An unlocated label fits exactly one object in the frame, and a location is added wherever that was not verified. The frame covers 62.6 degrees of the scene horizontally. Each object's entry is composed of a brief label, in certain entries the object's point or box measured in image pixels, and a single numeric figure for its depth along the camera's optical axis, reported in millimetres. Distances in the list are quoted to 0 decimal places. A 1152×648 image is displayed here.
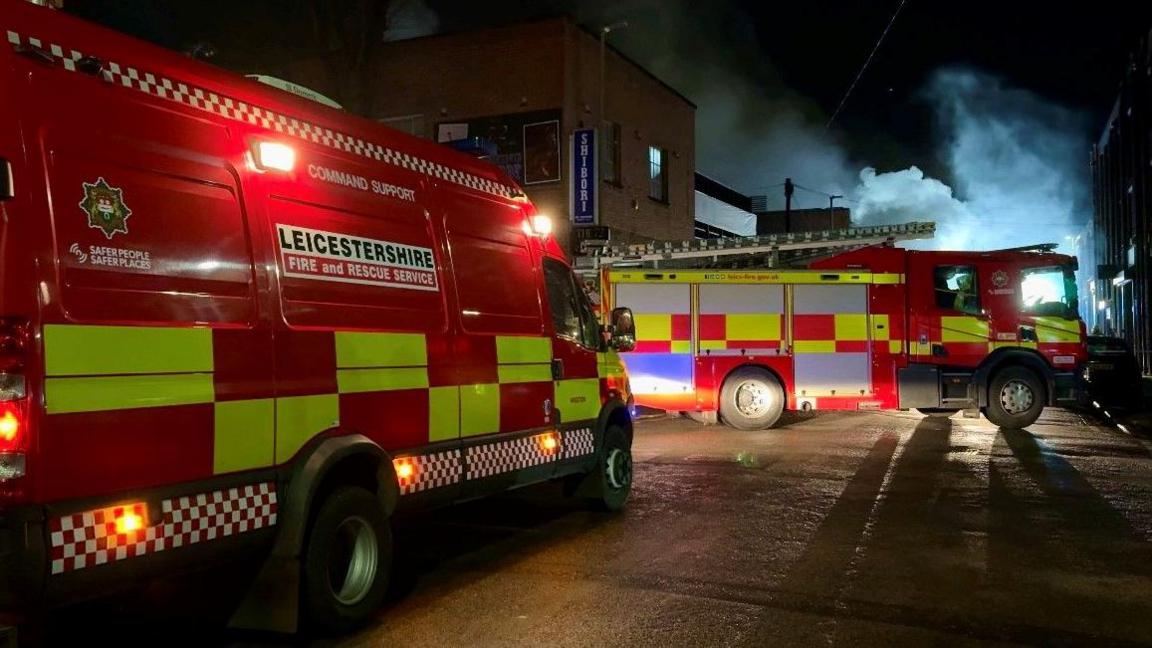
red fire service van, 3275
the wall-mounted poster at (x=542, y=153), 21625
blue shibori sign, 21141
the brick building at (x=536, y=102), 21672
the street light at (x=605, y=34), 20859
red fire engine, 13492
